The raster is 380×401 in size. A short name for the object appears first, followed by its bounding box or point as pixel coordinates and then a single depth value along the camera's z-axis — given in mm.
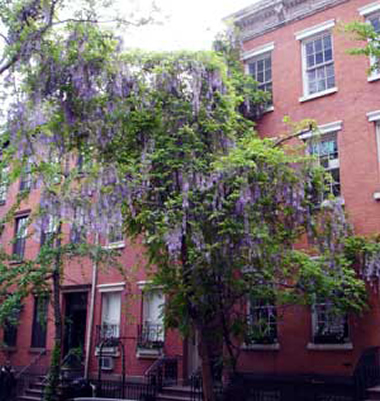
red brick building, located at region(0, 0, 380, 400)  14461
